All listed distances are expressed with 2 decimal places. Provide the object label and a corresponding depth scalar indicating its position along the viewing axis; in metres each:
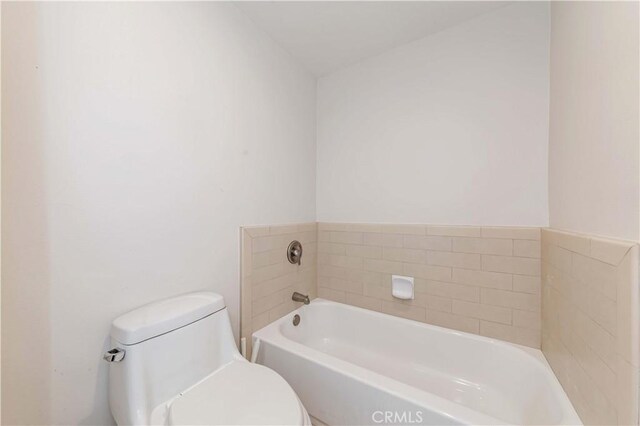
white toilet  0.82
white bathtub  0.99
